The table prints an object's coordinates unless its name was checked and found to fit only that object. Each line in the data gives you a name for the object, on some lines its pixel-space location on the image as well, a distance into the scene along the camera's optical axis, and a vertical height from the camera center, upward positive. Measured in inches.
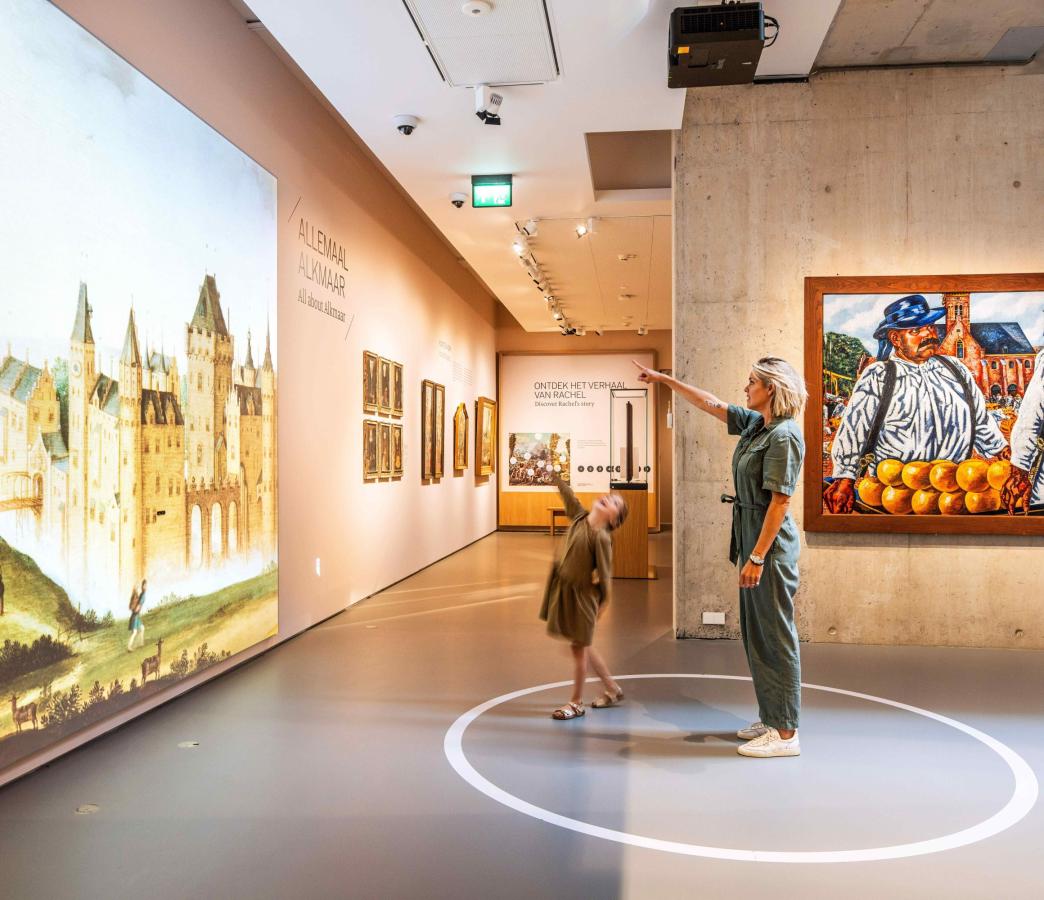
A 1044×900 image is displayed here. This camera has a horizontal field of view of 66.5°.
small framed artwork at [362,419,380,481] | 300.2 +4.9
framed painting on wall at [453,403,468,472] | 469.1 +15.4
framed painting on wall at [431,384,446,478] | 417.4 +18.1
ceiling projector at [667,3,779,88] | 171.2 +92.4
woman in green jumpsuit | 139.6 -16.1
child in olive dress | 160.6 -23.4
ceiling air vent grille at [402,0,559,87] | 169.8 +96.7
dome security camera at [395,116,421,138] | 225.0 +97.0
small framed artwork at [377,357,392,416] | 318.3 +30.7
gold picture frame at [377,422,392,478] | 317.7 +5.9
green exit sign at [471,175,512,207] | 272.2 +94.0
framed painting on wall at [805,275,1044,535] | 227.6 +16.2
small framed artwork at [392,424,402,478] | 339.0 +5.8
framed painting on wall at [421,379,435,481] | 389.4 +17.1
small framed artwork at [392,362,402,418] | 338.6 +32.3
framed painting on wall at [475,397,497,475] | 537.6 +19.7
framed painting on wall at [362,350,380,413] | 300.4 +32.2
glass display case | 615.2 +22.2
